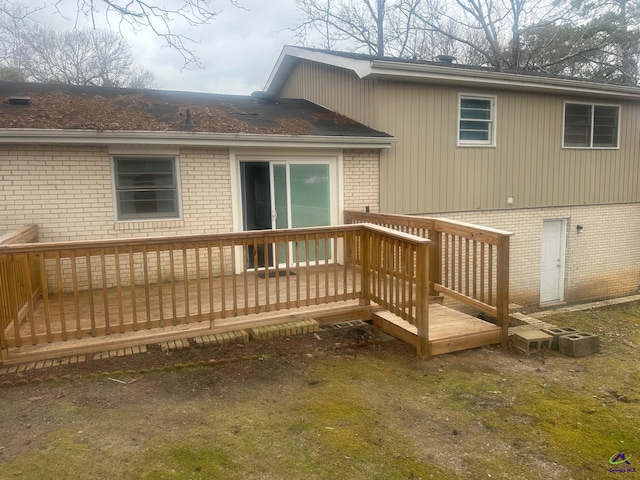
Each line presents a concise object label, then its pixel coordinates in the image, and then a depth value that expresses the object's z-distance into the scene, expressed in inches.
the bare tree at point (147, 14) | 235.9
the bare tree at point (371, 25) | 852.6
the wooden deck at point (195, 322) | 183.5
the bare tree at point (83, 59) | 746.8
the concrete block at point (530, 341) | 210.1
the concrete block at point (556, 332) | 216.1
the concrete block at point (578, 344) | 209.5
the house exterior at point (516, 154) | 359.6
